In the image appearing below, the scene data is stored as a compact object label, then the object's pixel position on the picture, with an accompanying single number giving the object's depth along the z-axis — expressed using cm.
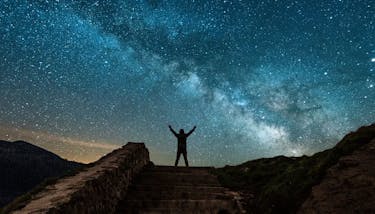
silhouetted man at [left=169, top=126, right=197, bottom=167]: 1508
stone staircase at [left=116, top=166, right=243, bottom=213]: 840
